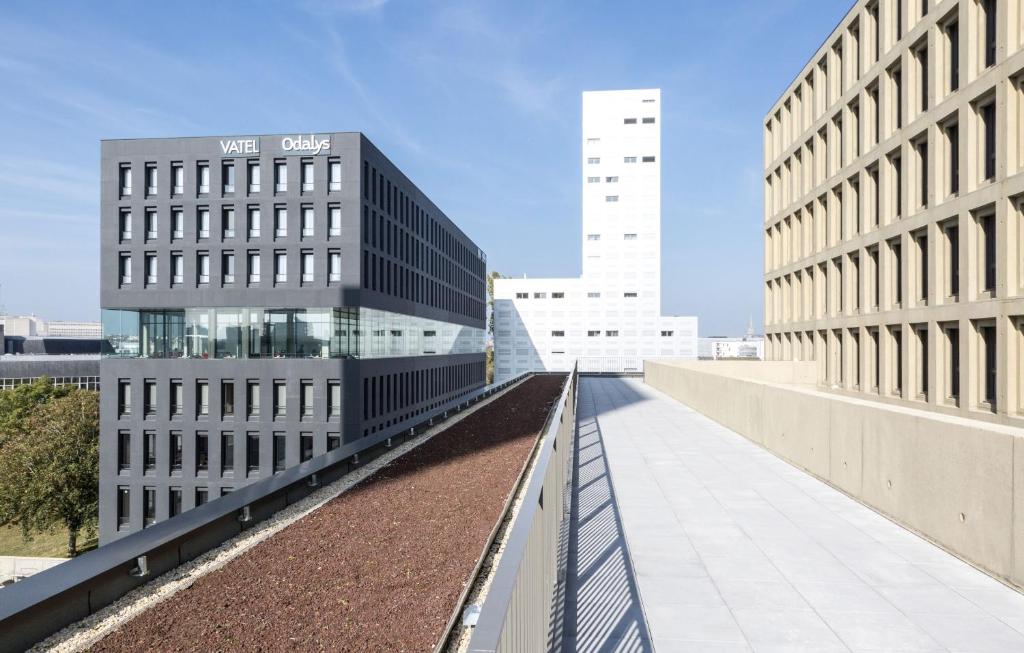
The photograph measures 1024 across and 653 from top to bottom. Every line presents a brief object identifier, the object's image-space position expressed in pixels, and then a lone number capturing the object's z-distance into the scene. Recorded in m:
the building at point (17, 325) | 186.24
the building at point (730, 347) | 160.25
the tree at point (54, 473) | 37.16
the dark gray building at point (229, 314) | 35.50
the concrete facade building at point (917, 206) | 16.97
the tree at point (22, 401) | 46.81
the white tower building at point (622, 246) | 78.88
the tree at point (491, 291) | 93.50
